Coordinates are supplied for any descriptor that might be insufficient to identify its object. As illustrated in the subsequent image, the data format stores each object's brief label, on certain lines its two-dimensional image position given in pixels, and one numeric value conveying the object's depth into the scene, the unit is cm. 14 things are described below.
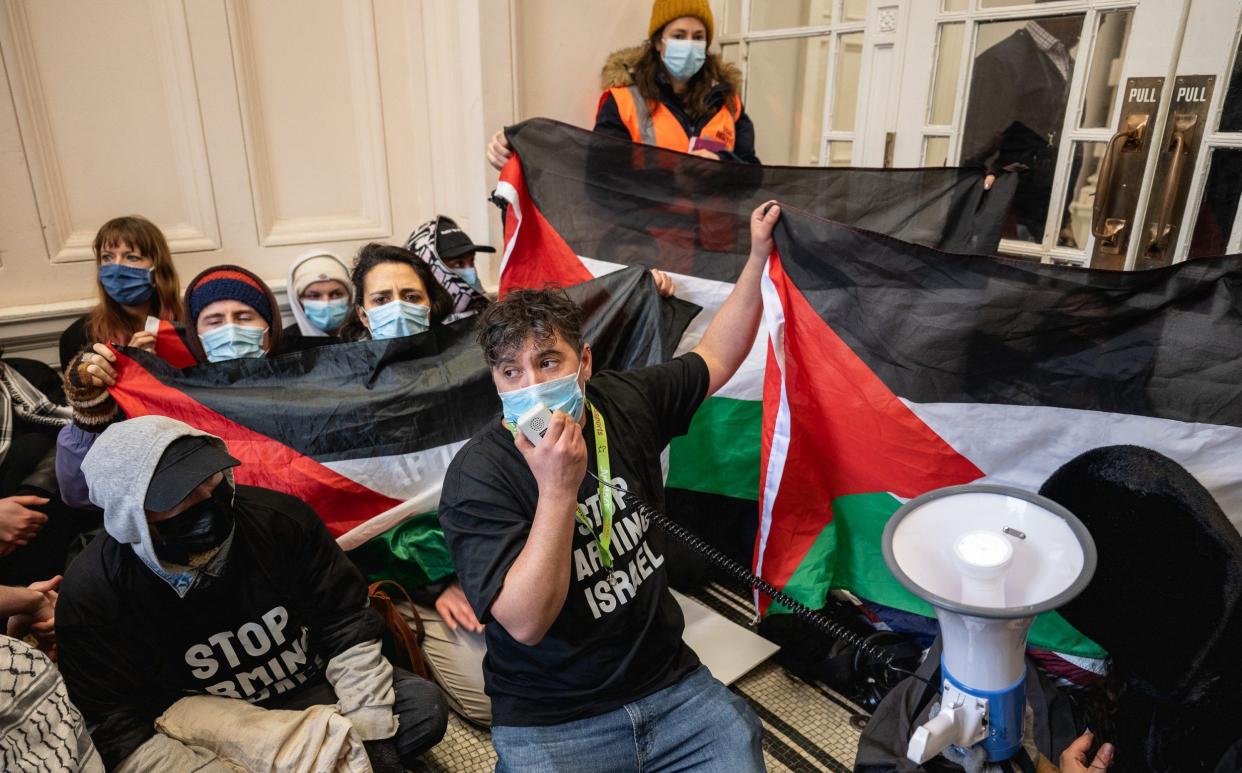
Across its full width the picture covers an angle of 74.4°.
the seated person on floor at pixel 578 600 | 129
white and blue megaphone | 89
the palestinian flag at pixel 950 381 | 133
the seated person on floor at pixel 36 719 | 113
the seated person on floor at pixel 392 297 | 207
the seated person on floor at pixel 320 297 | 225
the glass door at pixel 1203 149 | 193
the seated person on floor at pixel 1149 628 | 107
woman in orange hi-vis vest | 246
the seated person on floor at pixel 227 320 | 196
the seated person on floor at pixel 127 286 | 229
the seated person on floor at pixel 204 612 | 134
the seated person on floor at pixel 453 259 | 239
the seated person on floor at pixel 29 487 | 176
